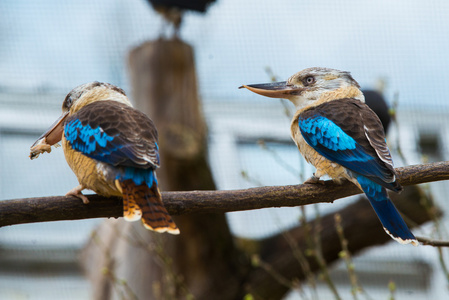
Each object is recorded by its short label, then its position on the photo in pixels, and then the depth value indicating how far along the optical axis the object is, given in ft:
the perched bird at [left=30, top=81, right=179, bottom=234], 15.31
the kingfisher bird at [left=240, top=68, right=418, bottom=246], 16.48
